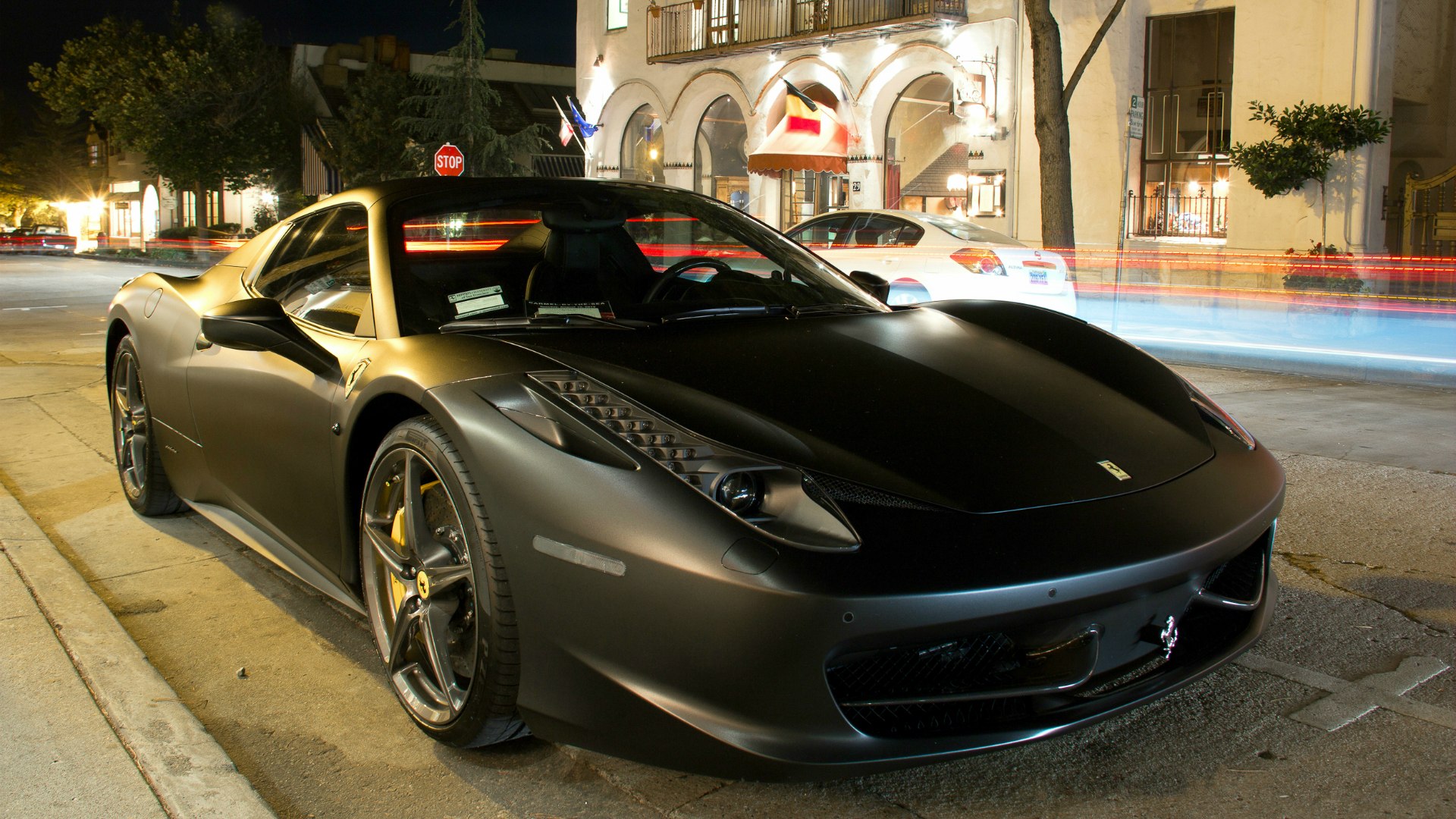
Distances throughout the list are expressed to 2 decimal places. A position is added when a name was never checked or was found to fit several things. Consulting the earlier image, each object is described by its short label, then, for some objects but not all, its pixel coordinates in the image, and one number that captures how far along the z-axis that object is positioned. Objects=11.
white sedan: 11.82
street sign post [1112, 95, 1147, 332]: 13.98
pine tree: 32.12
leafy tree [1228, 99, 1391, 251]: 15.37
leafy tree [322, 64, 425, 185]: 37.12
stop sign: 20.33
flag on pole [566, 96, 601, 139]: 27.91
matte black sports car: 2.14
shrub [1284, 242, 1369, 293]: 14.38
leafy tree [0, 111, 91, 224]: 72.62
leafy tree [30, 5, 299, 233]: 40.97
